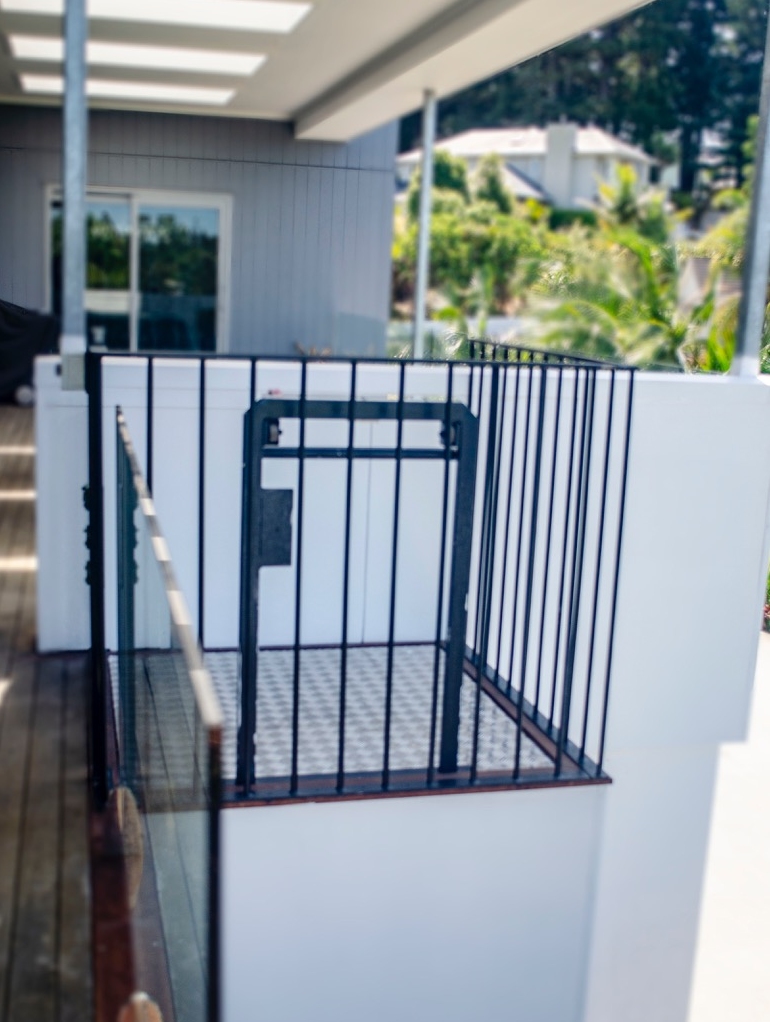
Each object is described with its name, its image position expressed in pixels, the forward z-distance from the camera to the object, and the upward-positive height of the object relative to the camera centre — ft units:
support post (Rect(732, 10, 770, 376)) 10.98 +0.43
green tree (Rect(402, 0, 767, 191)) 91.86 +19.99
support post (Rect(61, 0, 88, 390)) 10.39 +1.07
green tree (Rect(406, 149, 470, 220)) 82.69 +9.82
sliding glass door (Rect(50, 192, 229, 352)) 28.30 +0.74
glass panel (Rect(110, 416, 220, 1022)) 4.74 -2.44
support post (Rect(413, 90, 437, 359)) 22.20 +1.54
